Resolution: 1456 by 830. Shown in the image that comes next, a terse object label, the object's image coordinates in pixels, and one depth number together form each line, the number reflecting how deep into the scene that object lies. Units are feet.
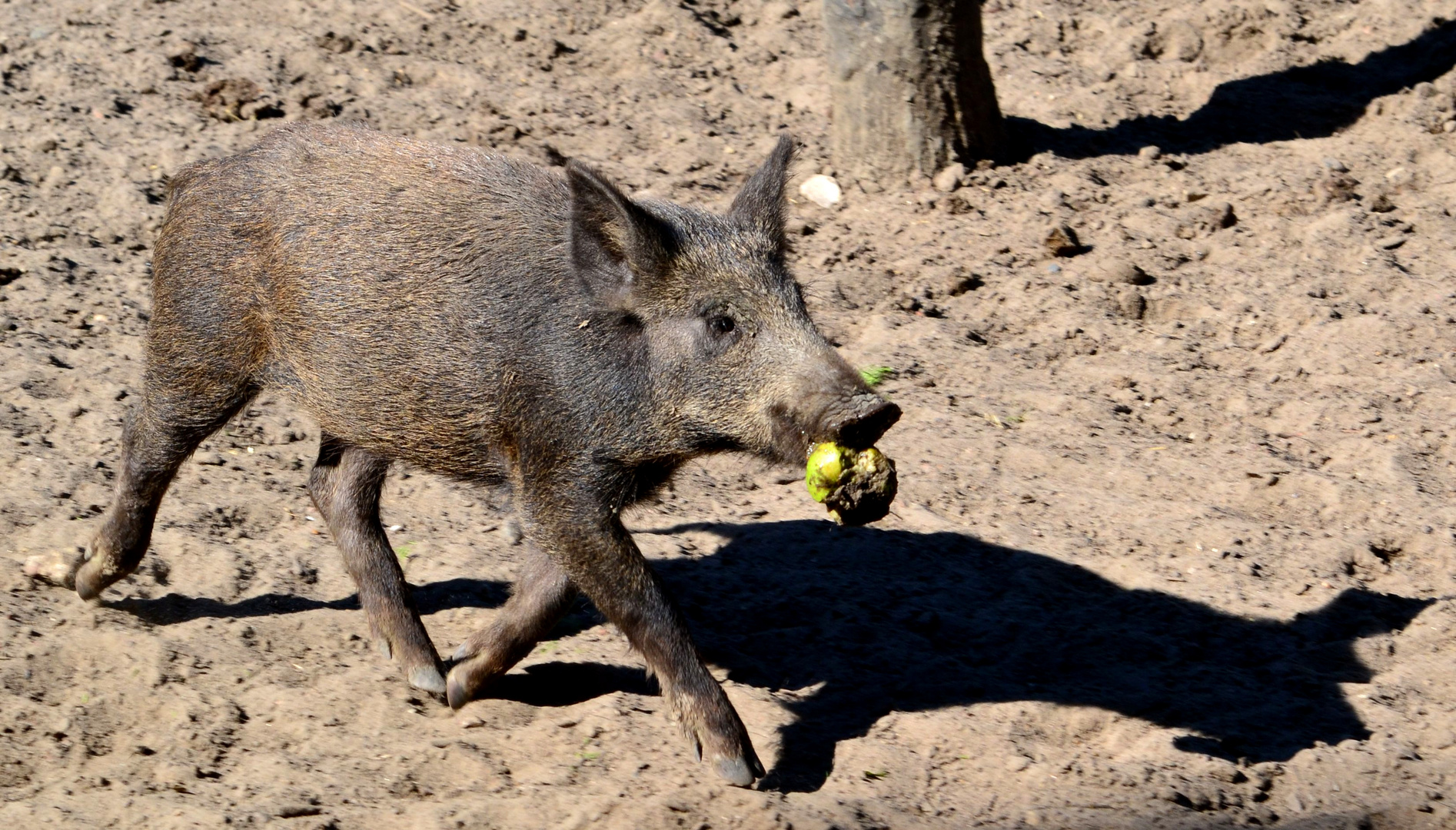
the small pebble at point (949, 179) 49.96
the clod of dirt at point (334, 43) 53.06
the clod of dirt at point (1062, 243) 46.39
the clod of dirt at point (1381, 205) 47.67
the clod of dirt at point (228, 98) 49.34
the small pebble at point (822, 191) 49.73
